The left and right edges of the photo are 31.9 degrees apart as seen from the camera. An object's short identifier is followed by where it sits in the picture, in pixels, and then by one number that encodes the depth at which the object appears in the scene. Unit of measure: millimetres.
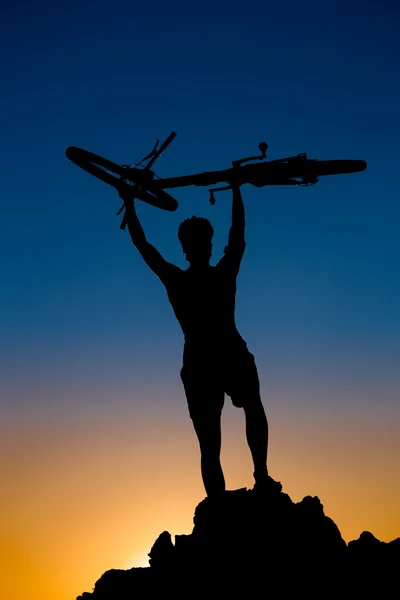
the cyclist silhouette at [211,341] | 9047
